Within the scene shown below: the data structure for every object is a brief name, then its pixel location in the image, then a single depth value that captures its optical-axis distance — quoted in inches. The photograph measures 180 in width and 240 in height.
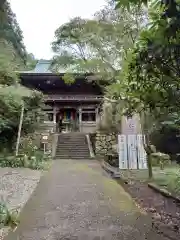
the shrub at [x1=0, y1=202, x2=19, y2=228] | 108.5
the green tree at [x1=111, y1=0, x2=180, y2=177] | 58.4
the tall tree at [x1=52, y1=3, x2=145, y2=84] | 332.7
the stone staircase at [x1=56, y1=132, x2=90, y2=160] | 414.2
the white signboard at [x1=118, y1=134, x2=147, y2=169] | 280.7
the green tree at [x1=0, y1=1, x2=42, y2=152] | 316.5
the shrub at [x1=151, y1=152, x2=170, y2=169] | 318.7
